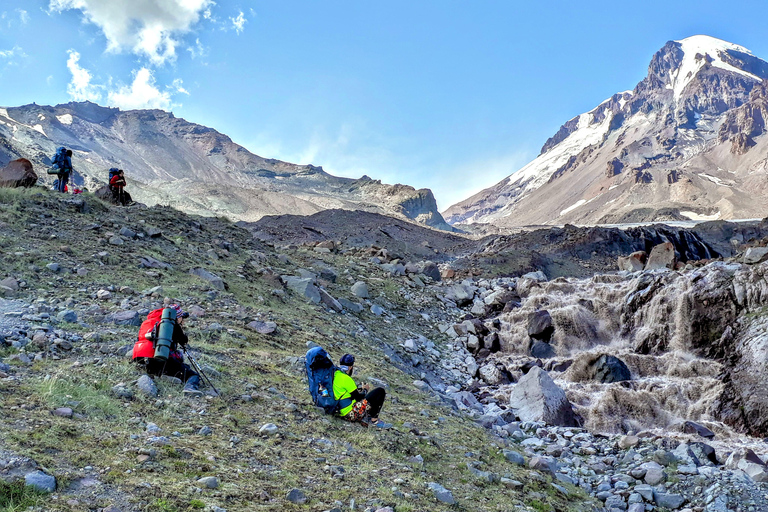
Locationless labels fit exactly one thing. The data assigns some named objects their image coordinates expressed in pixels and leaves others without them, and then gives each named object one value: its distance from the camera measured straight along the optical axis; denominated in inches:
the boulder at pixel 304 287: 724.0
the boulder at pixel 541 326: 820.0
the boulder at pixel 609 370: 624.7
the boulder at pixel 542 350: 781.3
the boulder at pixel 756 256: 724.7
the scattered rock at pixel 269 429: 278.4
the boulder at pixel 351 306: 773.3
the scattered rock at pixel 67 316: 380.8
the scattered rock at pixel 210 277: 601.6
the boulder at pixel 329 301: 737.6
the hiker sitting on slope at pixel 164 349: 309.7
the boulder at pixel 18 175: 689.6
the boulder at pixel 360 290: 855.1
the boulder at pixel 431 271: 1096.0
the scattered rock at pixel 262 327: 509.0
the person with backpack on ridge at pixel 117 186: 808.3
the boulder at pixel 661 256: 1221.8
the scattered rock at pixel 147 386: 287.4
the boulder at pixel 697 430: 483.6
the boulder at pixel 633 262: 1279.0
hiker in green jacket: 329.7
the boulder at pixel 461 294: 1007.0
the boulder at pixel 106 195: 805.9
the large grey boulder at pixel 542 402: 502.0
